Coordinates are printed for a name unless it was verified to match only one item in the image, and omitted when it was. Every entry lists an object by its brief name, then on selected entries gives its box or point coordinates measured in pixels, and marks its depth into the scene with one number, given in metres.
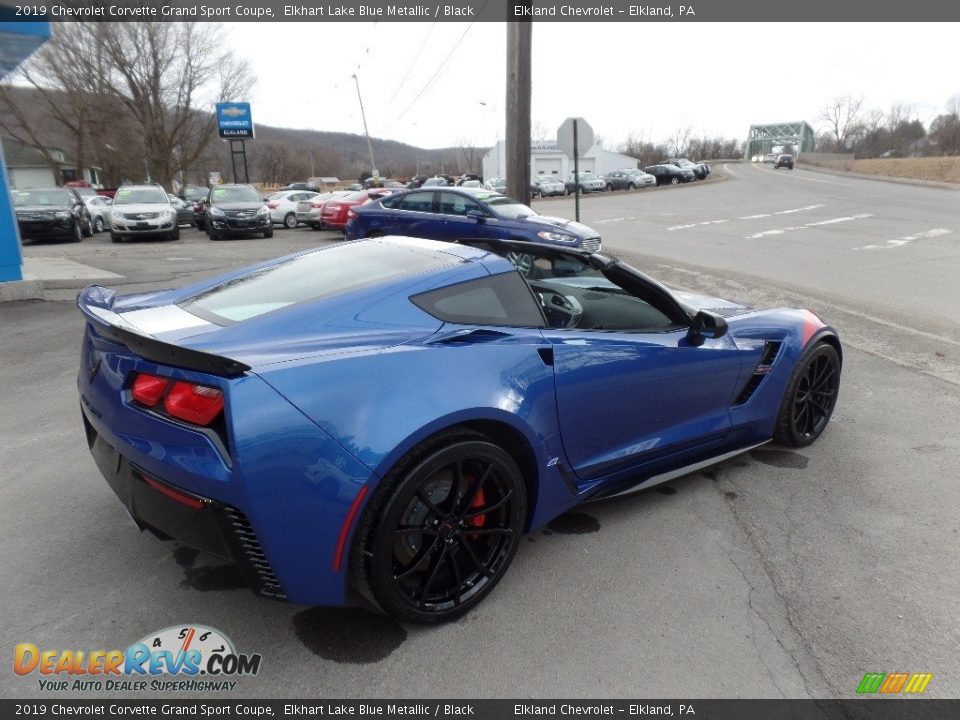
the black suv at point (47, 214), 16.75
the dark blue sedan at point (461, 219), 11.71
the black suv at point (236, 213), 17.67
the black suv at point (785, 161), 65.31
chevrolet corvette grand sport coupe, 1.97
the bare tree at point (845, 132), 114.20
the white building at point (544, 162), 74.44
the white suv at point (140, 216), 17.14
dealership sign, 39.88
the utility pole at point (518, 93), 10.87
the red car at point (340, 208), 19.87
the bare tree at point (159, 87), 39.53
